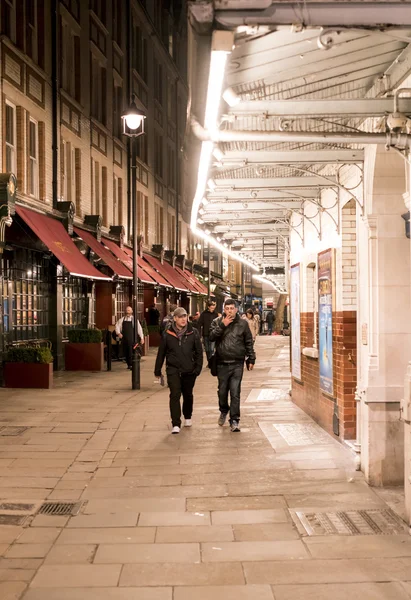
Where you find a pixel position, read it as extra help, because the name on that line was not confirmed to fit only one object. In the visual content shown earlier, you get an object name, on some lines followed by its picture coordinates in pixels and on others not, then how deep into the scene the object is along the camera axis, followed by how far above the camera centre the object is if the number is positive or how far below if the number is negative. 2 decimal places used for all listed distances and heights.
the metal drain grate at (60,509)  6.67 -1.67
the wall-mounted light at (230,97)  5.48 +1.64
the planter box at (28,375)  16.30 -1.11
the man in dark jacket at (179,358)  10.70 -0.52
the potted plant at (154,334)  31.97 -0.48
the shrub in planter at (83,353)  20.70 -0.81
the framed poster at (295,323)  13.14 -0.03
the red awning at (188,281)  37.68 +2.13
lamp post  15.36 +2.30
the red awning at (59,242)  17.19 +1.97
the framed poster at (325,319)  10.27 +0.03
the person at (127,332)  20.28 -0.25
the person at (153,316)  32.58 +0.29
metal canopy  4.14 +1.84
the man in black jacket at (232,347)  10.79 -0.36
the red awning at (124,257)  24.88 +2.22
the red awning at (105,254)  21.88 +2.07
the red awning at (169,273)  31.73 +2.19
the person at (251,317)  24.21 +0.16
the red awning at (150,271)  27.67 +1.95
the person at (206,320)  19.64 +0.06
